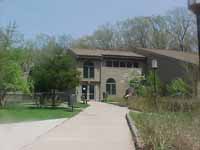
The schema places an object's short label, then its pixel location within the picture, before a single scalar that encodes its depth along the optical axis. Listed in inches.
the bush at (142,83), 1922.0
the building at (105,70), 2362.2
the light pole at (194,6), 205.5
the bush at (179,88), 1438.2
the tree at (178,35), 2575.8
